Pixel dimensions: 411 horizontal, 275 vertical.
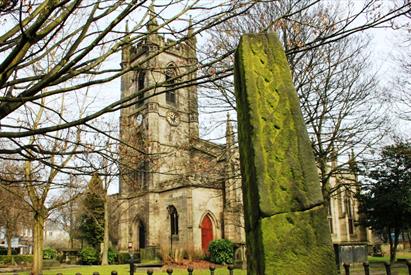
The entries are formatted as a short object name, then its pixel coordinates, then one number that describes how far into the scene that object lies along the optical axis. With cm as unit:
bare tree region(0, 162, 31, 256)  2191
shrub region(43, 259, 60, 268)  2345
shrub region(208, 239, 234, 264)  2312
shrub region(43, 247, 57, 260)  3395
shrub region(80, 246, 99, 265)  2888
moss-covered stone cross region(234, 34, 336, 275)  324
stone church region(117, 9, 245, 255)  2382
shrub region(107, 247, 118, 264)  2939
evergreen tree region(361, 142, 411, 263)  2080
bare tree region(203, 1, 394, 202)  1141
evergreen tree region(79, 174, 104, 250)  3353
